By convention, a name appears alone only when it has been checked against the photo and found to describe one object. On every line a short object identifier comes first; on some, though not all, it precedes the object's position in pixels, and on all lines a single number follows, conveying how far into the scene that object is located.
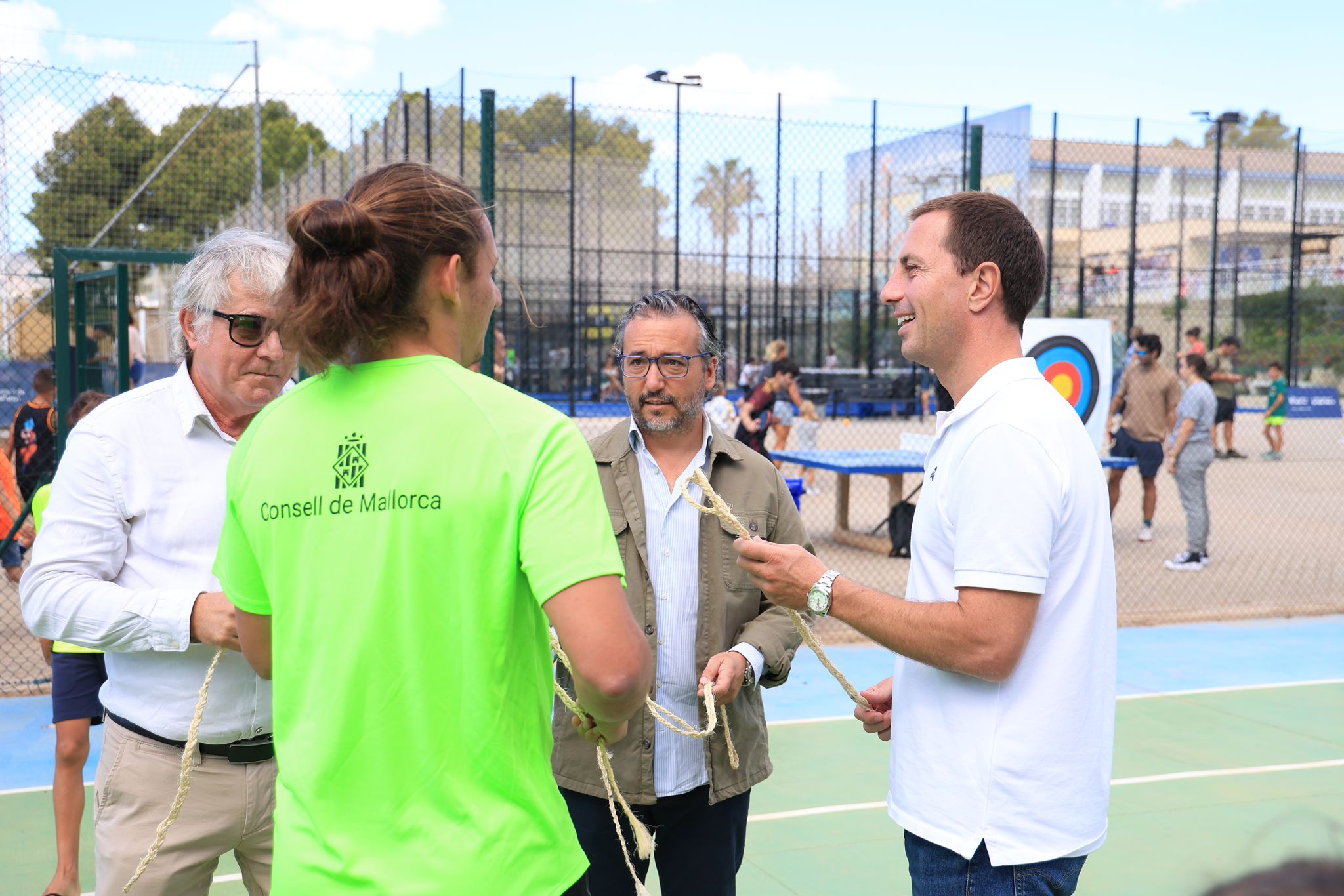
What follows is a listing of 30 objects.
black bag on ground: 9.17
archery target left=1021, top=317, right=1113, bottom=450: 8.26
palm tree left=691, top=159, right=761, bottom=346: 15.72
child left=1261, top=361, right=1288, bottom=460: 17.48
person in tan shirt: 9.83
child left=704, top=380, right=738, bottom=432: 9.81
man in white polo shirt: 1.73
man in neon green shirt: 1.37
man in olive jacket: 2.46
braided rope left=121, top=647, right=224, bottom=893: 1.94
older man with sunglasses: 2.18
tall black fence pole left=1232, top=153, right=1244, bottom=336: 23.94
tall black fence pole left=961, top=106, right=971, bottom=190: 11.55
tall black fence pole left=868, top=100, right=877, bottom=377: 16.28
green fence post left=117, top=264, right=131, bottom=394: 5.26
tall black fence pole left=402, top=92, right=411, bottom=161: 10.66
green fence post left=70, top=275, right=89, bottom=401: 5.68
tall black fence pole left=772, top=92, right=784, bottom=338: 12.79
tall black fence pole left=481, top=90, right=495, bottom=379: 6.54
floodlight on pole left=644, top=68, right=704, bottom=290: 13.34
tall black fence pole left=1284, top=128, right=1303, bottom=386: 20.64
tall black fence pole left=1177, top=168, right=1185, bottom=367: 22.16
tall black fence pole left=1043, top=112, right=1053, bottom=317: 14.28
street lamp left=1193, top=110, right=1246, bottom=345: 19.92
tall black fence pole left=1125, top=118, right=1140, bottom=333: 19.98
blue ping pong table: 8.98
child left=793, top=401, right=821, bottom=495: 13.09
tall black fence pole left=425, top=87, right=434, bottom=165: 9.00
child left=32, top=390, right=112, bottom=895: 3.41
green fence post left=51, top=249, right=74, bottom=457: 5.40
